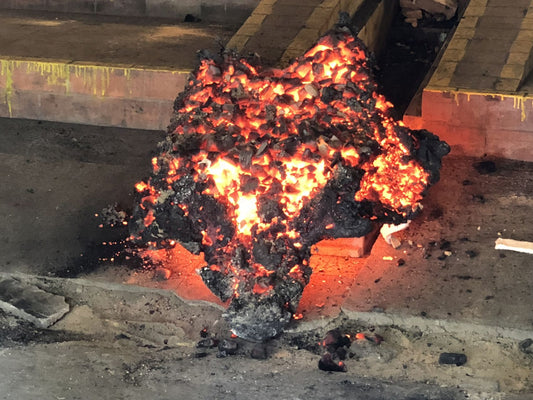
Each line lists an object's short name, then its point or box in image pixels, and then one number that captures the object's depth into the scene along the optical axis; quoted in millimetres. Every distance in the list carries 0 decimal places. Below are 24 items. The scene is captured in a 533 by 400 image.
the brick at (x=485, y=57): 9477
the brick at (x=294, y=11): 10695
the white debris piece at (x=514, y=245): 7461
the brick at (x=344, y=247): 7617
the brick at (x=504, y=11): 10359
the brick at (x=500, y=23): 10117
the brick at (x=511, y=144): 8891
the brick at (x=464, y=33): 10039
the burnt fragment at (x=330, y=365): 6488
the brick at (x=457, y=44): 9812
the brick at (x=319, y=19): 10406
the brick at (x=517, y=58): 9391
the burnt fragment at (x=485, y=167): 8742
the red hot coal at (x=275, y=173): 6922
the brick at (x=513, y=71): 9148
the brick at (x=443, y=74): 9078
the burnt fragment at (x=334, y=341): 6660
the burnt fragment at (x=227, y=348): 6695
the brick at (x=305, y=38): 9992
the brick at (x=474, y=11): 10430
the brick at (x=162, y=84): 9578
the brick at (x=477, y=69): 9258
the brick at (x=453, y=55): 9555
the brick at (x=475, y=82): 8953
